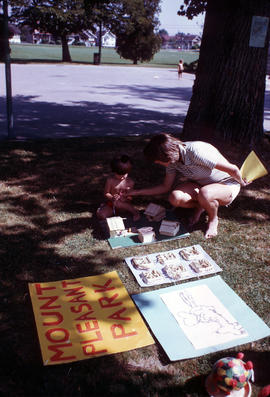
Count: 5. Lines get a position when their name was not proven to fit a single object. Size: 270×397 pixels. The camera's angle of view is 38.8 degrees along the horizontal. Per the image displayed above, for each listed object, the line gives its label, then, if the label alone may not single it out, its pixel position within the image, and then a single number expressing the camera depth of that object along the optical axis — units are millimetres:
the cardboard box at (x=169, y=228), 3664
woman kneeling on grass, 3322
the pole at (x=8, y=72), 5793
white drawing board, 2510
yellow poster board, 2377
